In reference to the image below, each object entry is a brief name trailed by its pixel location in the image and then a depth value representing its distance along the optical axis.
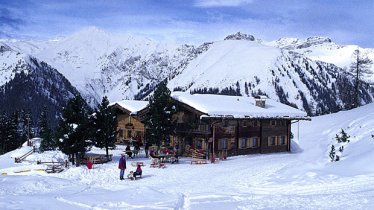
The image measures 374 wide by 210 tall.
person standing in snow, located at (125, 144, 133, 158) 38.69
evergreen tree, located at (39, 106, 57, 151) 55.69
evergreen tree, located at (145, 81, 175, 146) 37.62
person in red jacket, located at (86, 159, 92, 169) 30.83
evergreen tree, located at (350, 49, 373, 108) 69.02
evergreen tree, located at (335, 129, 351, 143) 30.31
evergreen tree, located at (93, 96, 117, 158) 37.75
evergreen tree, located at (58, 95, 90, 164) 33.25
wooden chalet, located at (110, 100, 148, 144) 54.78
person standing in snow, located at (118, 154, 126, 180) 26.50
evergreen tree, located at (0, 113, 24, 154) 82.56
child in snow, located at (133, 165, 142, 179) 26.88
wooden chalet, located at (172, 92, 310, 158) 41.28
